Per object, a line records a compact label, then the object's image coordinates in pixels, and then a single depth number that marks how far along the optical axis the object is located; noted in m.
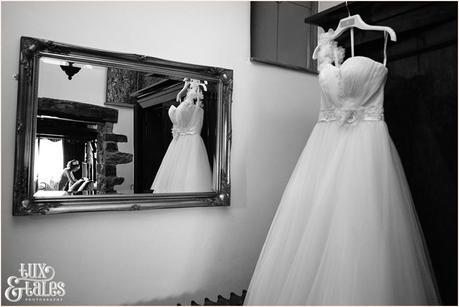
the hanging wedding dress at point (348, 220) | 1.16
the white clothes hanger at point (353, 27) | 1.40
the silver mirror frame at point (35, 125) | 1.43
